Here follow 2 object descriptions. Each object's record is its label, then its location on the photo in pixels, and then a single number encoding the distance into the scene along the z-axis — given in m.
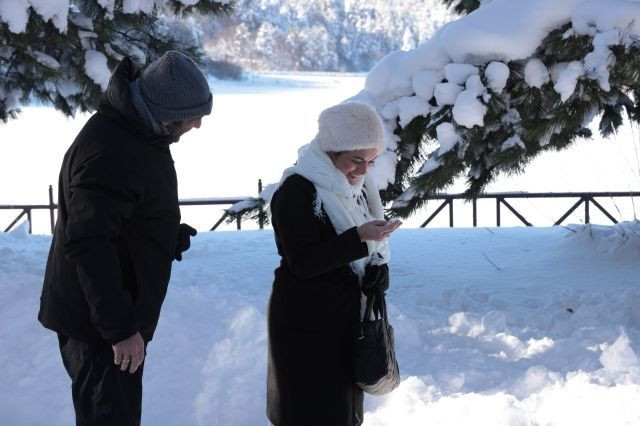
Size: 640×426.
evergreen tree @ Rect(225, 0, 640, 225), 4.34
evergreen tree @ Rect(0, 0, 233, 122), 5.88
